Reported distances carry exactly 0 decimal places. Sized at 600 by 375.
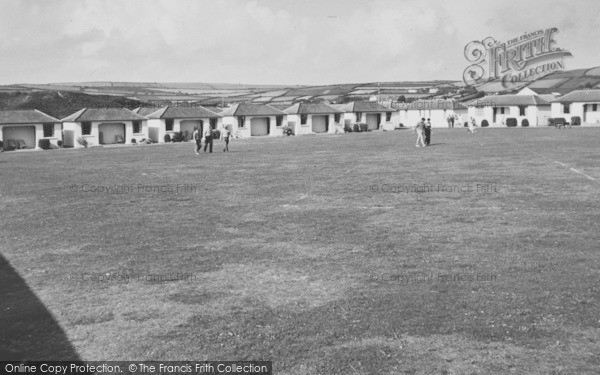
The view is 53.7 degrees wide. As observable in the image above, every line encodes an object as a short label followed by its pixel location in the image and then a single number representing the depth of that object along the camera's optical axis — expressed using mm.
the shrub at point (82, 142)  61500
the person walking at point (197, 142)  37350
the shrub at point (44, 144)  58000
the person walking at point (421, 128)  39562
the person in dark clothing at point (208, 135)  38416
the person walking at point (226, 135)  39375
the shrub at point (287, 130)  75625
